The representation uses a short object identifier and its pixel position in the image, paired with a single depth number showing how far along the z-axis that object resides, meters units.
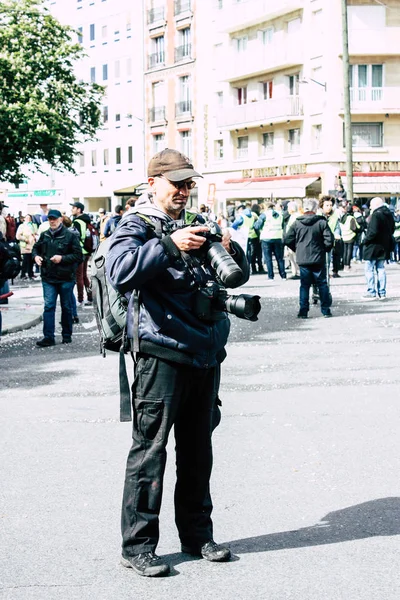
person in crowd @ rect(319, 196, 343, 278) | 24.46
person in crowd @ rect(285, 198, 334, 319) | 16.69
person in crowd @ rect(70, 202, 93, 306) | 19.77
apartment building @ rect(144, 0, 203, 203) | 64.94
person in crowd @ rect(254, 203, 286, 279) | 24.98
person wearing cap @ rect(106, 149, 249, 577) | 4.67
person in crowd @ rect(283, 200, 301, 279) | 24.50
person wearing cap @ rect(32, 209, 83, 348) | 14.17
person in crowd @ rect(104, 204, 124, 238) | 20.08
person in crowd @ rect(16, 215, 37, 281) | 28.12
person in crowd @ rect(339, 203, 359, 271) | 27.12
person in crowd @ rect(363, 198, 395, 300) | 19.22
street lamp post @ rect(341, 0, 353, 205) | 34.06
